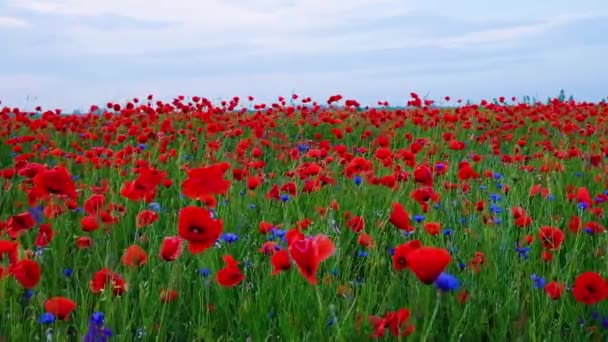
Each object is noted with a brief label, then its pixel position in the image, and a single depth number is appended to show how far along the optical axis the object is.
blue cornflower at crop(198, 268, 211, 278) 2.36
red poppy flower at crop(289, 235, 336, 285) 1.41
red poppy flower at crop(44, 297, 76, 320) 1.79
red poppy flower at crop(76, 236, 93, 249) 2.71
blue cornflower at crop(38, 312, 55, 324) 1.98
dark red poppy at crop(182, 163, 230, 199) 2.07
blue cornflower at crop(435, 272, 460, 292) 1.49
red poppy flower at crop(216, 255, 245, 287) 1.92
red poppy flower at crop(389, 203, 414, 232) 2.07
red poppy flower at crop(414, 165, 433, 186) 2.52
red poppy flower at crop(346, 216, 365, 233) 2.76
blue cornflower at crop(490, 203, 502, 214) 3.40
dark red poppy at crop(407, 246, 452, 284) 1.36
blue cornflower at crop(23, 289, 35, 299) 2.41
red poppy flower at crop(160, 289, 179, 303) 2.06
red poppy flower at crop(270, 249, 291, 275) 1.75
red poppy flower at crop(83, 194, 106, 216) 2.62
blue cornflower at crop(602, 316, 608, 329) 2.21
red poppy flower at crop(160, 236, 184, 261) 1.91
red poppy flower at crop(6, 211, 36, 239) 2.20
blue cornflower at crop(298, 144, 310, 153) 6.56
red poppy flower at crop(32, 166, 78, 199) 2.11
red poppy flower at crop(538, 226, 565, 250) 2.42
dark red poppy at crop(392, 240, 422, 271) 1.79
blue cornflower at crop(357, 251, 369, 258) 2.81
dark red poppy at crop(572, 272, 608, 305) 1.82
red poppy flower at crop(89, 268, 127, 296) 2.06
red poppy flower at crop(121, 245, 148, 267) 2.10
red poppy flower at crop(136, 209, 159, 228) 2.49
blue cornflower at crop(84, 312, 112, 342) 1.83
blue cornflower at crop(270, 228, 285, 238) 2.62
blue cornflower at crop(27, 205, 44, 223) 3.17
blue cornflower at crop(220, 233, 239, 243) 2.68
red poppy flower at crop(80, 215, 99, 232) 2.45
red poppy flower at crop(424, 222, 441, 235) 2.44
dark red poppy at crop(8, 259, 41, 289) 1.83
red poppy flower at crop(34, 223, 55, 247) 2.32
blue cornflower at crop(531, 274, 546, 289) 2.36
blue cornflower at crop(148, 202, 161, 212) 3.60
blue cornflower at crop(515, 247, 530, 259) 2.79
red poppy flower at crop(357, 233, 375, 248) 2.59
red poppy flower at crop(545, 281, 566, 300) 2.06
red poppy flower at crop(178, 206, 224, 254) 1.74
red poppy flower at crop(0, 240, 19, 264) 1.97
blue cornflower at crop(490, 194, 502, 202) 3.74
